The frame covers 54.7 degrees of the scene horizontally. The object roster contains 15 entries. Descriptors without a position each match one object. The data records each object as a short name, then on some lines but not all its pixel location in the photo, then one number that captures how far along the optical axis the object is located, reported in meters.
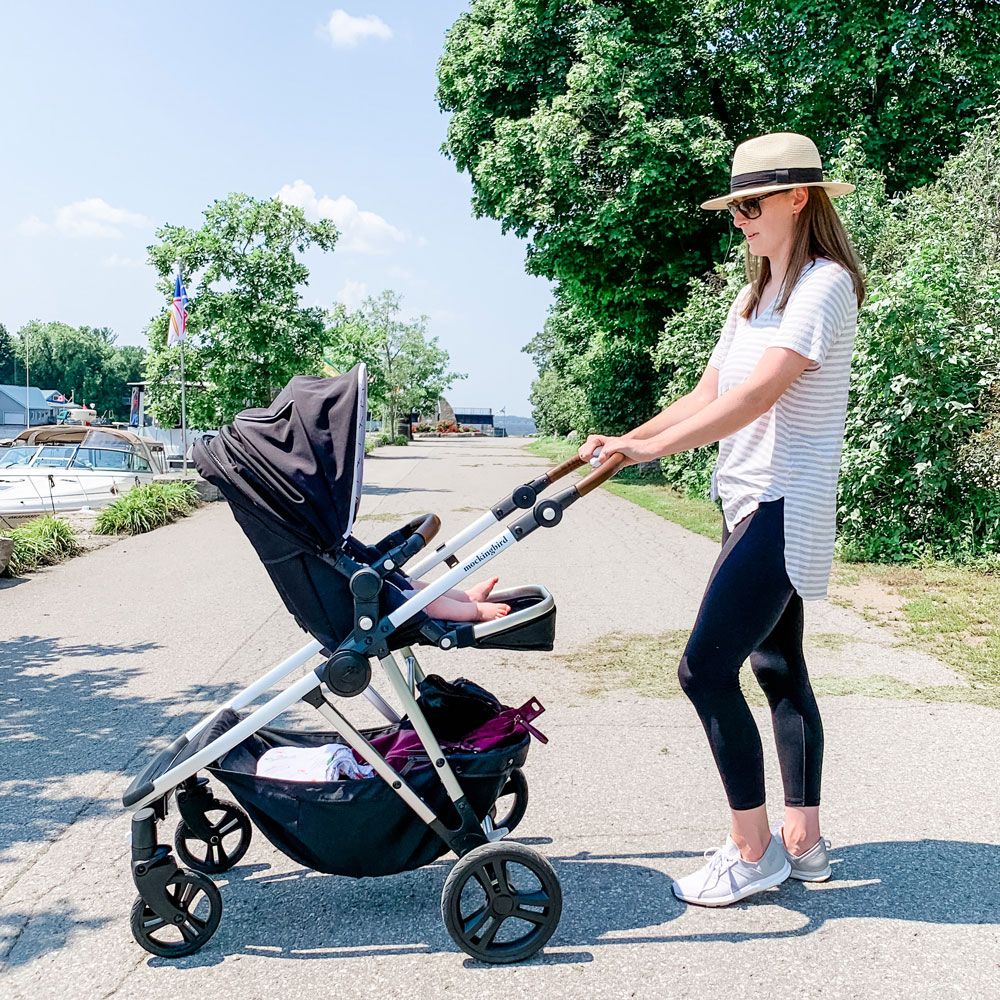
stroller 2.82
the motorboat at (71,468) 14.45
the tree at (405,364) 67.31
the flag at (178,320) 19.11
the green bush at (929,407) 9.05
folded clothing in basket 3.03
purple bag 3.06
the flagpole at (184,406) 18.62
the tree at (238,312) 20.23
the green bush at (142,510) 13.72
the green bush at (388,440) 57.41
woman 2.80
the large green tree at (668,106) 17.50
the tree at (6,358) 101.44
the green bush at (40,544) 10.20
